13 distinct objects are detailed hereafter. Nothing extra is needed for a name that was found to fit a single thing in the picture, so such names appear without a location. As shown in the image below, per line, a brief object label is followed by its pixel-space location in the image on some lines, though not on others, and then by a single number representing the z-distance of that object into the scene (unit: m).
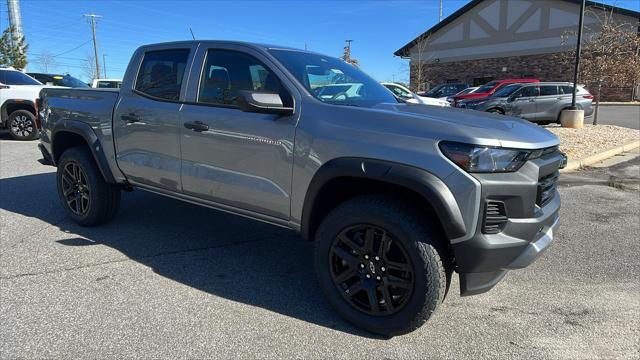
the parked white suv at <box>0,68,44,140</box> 12.16
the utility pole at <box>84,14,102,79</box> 57.39
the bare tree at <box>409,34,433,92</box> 43.68
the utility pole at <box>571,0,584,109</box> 13.05
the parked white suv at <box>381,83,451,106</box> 15.25
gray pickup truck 2.71
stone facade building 36.16
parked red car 20.35
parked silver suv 16.42
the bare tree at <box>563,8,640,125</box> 15.57
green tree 36.16
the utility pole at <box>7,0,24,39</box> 40.00
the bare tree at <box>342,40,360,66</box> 39.20
